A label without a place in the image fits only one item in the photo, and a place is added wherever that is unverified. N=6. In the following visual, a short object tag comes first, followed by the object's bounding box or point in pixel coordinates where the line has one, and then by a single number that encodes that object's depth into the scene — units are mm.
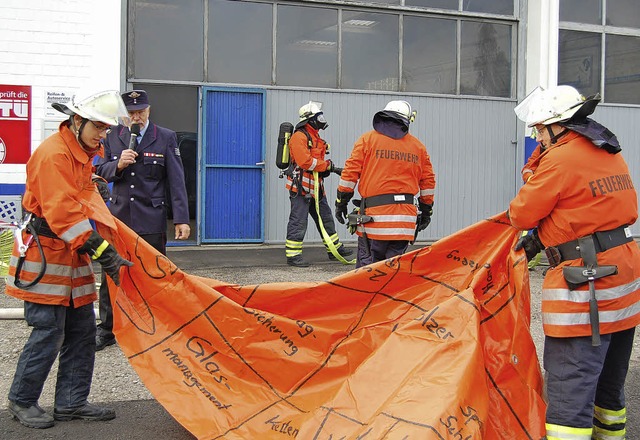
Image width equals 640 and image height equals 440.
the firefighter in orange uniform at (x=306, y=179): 9086
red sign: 9172
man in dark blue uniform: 5516
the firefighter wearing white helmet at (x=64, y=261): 3830
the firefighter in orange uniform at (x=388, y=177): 6055
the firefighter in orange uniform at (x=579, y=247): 3391
